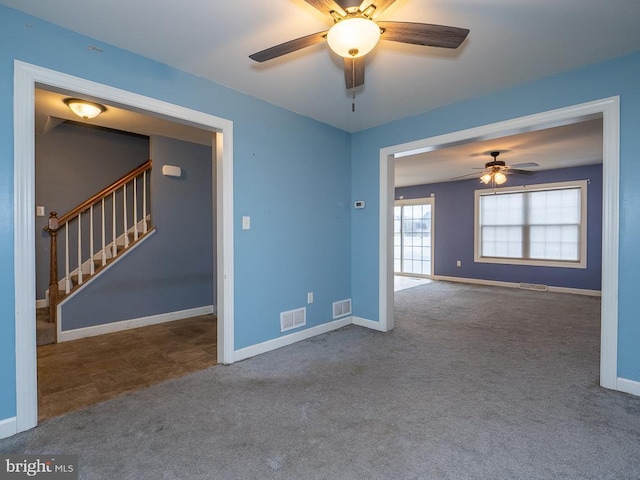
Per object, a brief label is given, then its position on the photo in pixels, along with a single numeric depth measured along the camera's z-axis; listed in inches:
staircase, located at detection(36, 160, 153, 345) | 142.4
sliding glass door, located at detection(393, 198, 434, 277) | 342.3
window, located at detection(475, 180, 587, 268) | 256.1
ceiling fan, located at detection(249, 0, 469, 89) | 63.4
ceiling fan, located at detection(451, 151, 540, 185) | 213.9
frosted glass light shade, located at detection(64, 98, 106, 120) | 122.2
